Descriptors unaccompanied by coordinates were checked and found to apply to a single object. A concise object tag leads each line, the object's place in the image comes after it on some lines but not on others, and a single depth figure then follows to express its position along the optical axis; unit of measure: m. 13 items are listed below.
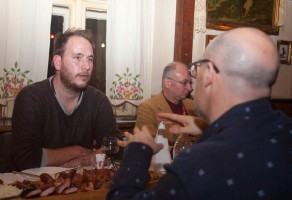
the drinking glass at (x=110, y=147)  1.88
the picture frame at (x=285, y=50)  5.02
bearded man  2.40
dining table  1.43
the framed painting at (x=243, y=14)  4.45
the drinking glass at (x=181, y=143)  2.03
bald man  0.94
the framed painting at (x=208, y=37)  4.39
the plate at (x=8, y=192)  1.40
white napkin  1.97
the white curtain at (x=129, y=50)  3.77
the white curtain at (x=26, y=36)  3.28
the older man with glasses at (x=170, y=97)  3.38
